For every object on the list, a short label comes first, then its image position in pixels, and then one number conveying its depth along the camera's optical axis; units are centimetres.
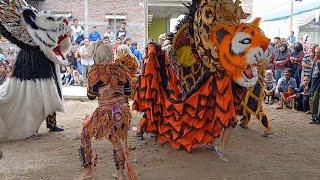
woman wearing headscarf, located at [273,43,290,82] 1090
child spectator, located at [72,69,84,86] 1360
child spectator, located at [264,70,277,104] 1086
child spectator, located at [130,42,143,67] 1260
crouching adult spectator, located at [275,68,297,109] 1011
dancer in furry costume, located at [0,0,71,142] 646
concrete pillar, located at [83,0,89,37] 1814
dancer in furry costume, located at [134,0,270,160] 516
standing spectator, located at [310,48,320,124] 841
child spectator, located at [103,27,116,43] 1529
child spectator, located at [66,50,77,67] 1441
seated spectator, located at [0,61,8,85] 951
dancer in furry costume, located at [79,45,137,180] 432
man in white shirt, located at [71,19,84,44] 1495
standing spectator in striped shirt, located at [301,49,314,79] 945
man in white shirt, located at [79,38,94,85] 1285
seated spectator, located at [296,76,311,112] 934
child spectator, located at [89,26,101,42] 1472
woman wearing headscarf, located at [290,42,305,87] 1056
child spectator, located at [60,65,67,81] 1391
